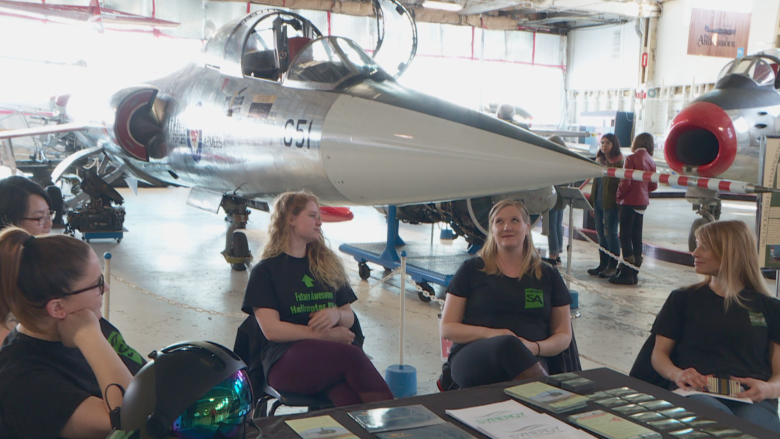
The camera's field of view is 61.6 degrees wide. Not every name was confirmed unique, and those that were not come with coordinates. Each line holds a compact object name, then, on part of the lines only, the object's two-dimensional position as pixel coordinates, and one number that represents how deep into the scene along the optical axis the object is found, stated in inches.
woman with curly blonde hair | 102.8
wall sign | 342.6
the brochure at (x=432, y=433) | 66.7
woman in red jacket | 260.1
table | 69.1
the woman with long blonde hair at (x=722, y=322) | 103.7
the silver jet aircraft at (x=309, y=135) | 143.2
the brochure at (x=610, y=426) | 68.5
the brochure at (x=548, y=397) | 75.8
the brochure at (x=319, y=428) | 66.5
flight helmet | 51.3
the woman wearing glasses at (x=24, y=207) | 117.1
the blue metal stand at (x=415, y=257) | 223.1
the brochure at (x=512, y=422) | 68.6
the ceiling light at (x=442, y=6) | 764.6
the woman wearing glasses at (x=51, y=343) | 61.8
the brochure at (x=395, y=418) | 69.3
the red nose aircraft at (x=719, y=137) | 222.2
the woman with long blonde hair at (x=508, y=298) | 115.2
